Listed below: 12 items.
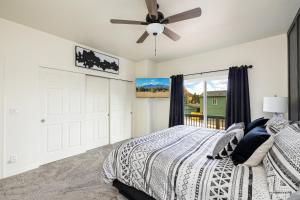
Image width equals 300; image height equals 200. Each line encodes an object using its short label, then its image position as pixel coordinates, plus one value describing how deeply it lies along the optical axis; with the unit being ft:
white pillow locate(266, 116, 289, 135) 5.21
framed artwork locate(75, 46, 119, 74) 11.21
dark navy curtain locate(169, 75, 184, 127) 14.05
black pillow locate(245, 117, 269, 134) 6.88
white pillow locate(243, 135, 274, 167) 4.15
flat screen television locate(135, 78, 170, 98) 14.11
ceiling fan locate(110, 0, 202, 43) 5.76
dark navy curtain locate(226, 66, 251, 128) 10.73
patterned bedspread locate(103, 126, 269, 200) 3.57
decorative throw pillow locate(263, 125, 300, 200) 2.92
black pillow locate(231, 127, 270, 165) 4.32
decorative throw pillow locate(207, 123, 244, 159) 4.78
